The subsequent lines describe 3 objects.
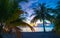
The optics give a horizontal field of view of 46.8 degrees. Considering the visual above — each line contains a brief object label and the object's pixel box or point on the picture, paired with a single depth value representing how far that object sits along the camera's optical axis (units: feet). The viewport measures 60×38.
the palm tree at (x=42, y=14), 22.50
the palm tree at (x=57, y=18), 15.72
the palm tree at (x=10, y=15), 14.17
